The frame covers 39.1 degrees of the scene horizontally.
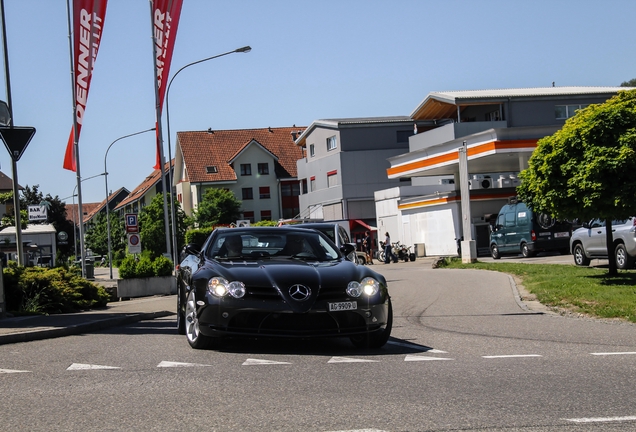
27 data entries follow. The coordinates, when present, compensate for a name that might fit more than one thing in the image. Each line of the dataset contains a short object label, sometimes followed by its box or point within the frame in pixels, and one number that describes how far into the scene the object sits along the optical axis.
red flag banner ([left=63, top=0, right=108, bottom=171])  24.81
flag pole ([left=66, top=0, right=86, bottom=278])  30.80
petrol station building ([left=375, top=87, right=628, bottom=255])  44.34
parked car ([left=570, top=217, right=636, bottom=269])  22.16
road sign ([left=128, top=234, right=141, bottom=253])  30.50
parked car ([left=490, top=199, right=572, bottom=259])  35.06
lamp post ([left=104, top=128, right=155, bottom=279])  60.69
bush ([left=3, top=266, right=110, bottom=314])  15.45
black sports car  9.01
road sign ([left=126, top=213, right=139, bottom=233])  31.25
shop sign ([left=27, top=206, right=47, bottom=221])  37.50
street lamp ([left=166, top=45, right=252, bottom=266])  35.58
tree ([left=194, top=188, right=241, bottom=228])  78.25
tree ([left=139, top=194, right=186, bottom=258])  60.69
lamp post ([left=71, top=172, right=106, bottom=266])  31.44
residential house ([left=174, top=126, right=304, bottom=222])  85.19
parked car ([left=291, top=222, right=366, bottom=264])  21.47
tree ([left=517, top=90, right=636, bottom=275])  17.41
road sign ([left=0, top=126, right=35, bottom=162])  14.27
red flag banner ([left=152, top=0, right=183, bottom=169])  29.02
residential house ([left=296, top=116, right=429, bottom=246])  64.81
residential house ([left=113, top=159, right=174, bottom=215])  97.38
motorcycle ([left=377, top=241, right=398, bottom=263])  46.01
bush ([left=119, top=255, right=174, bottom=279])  26.11
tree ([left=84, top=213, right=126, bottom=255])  85.94
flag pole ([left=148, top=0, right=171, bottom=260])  32.03
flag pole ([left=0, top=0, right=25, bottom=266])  16.39
